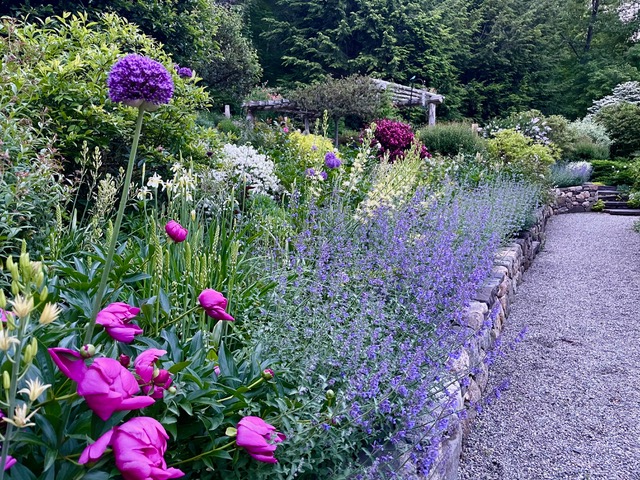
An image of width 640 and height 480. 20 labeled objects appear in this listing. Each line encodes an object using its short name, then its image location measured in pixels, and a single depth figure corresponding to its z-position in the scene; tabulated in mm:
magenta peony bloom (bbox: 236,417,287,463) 950
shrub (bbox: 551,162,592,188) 10888
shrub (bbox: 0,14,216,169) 2859
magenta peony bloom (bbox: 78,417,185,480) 710
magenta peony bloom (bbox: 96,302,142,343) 908
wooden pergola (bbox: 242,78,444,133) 15281
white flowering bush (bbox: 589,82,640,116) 18094
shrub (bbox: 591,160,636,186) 11805
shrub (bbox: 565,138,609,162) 13711
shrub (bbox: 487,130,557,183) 8078
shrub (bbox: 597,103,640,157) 14578
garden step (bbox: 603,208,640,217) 10055
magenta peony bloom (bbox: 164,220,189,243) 1225
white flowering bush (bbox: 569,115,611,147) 14891
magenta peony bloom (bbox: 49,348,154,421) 700
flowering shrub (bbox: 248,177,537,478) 1410
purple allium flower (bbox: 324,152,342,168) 4102
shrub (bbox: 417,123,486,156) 9664
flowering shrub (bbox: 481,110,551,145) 12383
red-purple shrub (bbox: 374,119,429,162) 7265
